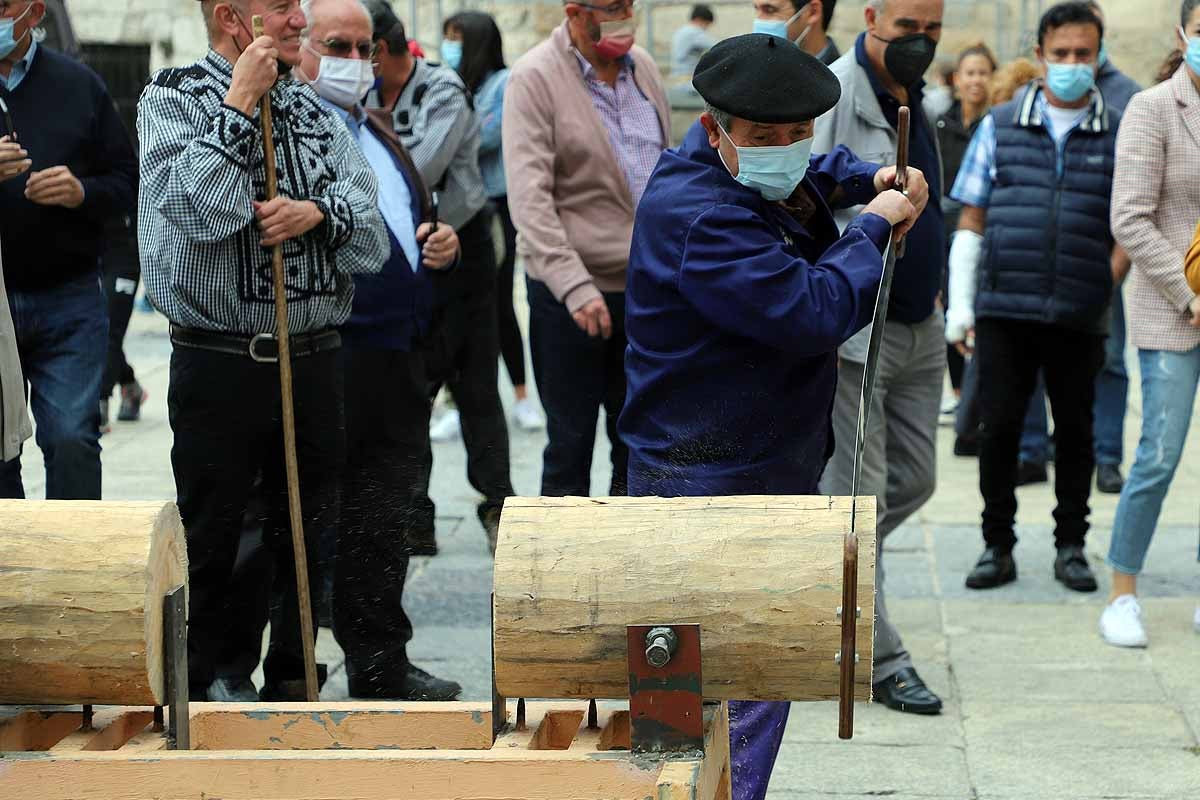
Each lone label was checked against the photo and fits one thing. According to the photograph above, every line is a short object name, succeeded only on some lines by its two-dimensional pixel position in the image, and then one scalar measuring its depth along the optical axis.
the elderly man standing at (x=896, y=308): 8.68
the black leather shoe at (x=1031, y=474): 14.35
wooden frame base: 4.85
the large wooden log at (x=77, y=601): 5.00
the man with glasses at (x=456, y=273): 10.70
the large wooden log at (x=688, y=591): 4.84
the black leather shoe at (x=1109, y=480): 13.85
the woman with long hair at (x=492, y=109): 13.88
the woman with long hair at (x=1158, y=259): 9.78
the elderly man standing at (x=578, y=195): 10.04
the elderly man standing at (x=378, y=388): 8.86
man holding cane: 7.55
